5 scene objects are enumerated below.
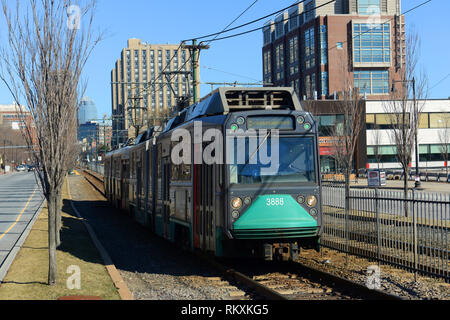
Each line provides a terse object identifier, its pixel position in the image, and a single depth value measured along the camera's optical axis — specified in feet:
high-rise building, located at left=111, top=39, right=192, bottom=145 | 645.92
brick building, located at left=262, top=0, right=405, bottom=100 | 253.24
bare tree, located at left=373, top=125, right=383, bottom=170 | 195.19
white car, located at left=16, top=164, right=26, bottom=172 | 434.96
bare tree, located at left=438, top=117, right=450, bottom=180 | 184.99
